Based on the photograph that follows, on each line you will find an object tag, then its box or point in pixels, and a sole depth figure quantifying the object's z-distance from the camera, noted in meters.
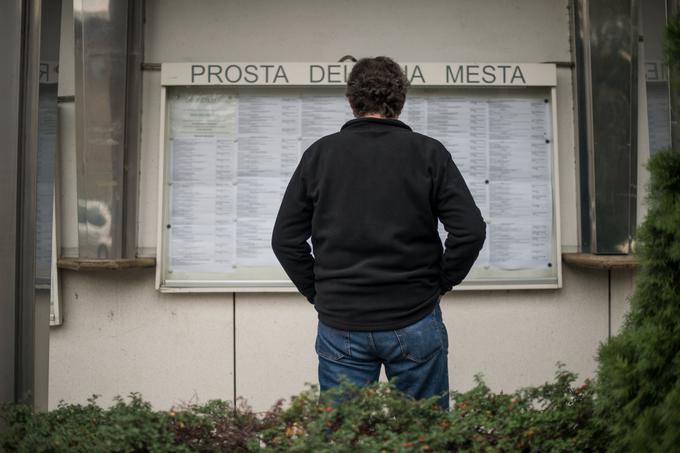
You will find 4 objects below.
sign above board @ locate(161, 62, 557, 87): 5.36
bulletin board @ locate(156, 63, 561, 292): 5.46
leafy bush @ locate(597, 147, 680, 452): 2.30
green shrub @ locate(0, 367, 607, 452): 2.70
